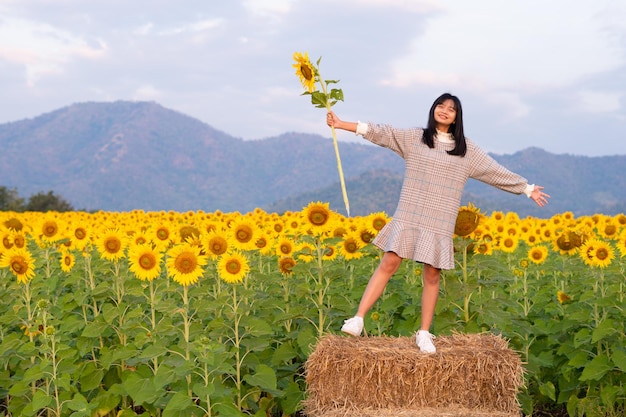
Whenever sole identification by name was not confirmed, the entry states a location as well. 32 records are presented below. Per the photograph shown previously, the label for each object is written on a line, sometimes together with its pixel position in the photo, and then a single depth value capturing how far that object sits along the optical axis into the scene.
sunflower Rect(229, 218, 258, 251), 7.55
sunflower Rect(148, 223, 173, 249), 7.97
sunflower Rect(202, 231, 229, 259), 6.99
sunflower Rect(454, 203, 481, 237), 7.22
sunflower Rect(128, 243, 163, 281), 6.96
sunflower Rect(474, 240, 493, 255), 7.64
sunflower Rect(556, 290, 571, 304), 9.03
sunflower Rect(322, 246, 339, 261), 8.94
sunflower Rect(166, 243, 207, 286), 6.46
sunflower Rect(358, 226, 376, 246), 8.67
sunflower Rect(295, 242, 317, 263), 7.90
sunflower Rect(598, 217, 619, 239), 11.03
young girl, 6.87
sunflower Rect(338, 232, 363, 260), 8.76
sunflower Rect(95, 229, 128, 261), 7.75
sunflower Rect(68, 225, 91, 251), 8.91
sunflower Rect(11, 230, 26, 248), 8.77
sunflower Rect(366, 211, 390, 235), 8.64
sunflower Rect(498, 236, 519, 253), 12.19
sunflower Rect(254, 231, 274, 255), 8.68
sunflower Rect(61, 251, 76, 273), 8.95
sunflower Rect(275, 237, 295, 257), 8.98
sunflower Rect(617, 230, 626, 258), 8.43
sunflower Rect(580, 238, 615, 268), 8.68
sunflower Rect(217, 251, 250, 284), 6.97
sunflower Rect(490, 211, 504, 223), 15.36
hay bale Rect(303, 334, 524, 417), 6.18
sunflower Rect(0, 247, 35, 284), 7.79
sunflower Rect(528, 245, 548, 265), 11.54
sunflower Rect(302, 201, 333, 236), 7.42
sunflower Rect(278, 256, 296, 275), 8.04
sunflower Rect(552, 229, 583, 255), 9.32
